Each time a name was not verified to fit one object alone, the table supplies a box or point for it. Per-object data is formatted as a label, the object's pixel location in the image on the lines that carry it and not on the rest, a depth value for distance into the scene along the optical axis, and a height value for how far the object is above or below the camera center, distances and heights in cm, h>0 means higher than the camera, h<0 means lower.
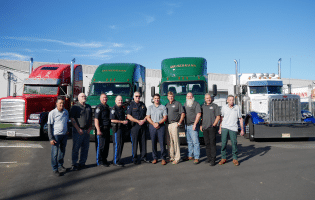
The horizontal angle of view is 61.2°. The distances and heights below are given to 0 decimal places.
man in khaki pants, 721 -57
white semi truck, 1105 -93
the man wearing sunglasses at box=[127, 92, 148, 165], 713 -68
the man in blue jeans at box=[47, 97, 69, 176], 600 -77
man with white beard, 721 -75
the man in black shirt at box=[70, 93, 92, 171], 648 -68
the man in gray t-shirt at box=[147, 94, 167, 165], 715 -62
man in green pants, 704 -69
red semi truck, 1134 +7
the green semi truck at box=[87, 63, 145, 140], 1189 +81
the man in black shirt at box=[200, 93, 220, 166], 713 -68
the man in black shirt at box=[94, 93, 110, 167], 679 -86
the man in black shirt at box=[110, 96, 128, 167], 692 -76
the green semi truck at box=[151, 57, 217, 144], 1150 +94
